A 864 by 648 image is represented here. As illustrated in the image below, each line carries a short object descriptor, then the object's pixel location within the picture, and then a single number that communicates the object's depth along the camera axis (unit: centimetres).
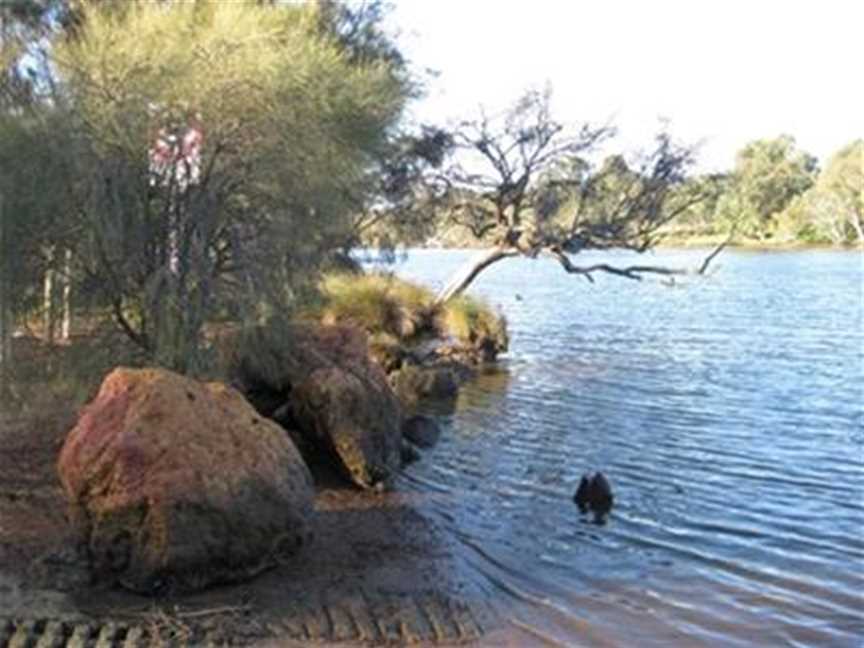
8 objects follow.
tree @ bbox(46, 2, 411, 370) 1021
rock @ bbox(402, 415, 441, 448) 1364
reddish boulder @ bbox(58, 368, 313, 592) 721
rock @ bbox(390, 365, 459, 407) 1769
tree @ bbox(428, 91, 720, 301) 2458
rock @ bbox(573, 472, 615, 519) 1062
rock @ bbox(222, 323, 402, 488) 1119
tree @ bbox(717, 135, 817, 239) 8488
